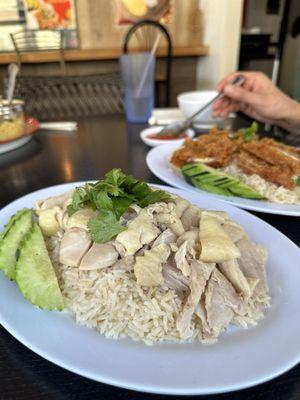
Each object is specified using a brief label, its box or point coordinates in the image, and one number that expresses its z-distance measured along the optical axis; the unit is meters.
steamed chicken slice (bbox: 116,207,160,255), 0.21
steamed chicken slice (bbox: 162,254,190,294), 0.21
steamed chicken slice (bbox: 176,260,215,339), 0.19
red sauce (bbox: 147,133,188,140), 0.52
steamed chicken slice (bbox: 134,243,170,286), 0.20
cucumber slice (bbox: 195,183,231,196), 0.34
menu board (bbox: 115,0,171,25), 1.15
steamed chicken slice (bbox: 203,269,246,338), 0.19
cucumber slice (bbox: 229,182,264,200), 0.33
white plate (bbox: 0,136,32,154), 0.49
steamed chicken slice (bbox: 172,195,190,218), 0.25
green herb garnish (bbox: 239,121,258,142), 0.45
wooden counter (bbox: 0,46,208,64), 1.09
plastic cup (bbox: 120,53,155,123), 0.63
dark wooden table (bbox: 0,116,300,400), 0.16
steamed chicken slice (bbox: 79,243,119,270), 0.21
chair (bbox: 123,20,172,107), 1.17
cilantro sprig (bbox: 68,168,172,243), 0.21
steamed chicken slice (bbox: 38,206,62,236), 0.25
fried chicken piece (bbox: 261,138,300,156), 0.42
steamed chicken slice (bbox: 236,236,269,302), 0.21
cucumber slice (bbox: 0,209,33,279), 0.21
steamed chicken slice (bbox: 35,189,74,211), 0.27
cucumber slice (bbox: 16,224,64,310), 0.20
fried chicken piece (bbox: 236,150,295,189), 0.36
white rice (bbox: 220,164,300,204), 0.33
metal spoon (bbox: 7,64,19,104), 0.57
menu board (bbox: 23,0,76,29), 1.10
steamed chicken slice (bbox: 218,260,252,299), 0.20
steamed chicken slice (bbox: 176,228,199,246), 0.22
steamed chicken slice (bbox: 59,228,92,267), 0.22
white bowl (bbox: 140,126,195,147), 0.49
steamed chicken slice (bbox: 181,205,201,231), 0.24
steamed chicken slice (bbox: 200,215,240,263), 0.20
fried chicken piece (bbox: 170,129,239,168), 0.41
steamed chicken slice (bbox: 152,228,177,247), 0.22
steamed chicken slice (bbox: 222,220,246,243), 0.23
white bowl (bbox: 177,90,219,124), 0.57
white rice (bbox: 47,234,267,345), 0.19
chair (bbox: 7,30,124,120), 0.84
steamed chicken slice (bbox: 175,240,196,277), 0.20
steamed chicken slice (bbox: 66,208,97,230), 0.22
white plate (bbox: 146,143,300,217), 0.30
